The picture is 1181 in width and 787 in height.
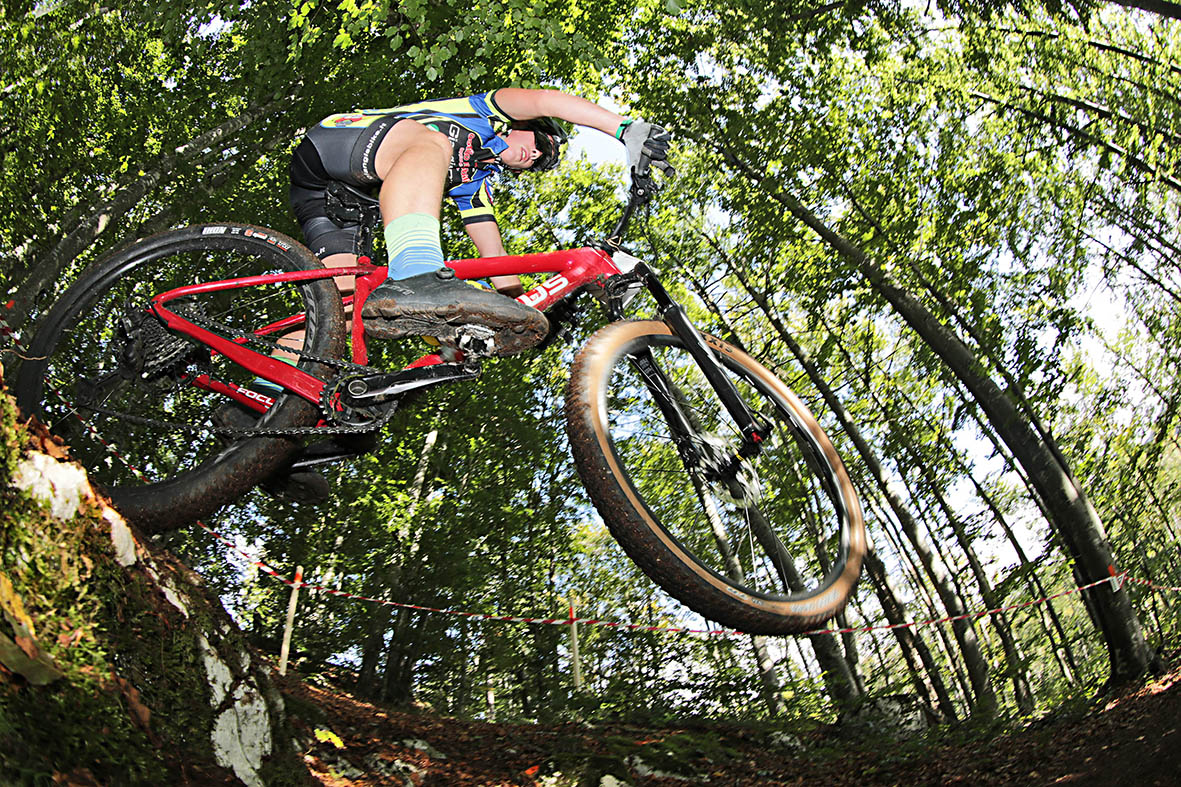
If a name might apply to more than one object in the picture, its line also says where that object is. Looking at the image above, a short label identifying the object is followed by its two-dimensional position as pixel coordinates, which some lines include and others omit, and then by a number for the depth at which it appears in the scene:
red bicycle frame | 2.65
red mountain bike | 2.36
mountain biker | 2.56
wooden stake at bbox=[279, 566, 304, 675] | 5.89
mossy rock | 1.98
